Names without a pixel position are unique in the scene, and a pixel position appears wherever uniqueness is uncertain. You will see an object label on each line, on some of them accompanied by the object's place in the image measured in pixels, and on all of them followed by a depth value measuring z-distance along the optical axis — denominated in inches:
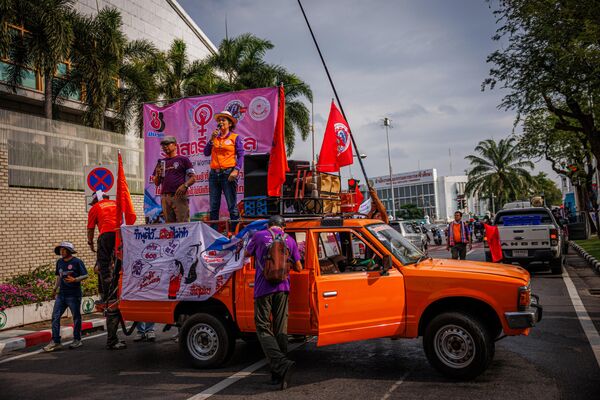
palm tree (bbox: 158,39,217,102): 942.4
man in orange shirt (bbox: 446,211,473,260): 522.9
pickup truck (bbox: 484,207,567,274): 553.0
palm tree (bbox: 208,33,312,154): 1112.2
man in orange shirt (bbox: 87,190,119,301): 320.2
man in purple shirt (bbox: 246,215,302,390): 213.0
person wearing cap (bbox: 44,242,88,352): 314.7
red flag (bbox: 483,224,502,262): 538.9
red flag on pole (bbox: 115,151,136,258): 311.7
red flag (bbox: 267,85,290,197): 277.4
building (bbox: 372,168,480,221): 4160.9
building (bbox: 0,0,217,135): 821.9
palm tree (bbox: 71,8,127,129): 723.4
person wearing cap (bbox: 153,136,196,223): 305.3
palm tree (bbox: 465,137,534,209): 1925.4
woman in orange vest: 306.3
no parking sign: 407.0
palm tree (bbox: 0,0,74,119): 625.1
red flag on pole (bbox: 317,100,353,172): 350.0
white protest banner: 250.1
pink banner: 341.1
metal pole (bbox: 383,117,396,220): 2010.3
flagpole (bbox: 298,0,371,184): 287.6
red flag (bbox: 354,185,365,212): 365.2
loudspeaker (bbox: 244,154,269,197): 295.6
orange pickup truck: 209.3
